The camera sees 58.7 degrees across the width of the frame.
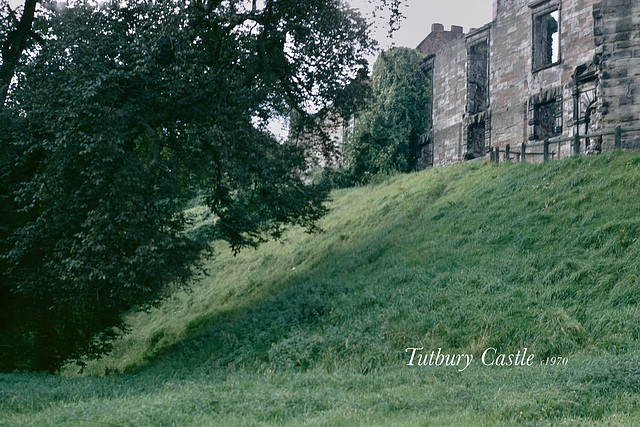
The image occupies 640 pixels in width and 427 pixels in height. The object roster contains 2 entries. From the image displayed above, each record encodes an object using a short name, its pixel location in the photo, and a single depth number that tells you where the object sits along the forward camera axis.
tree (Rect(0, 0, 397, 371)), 12.88
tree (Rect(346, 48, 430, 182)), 33.81
